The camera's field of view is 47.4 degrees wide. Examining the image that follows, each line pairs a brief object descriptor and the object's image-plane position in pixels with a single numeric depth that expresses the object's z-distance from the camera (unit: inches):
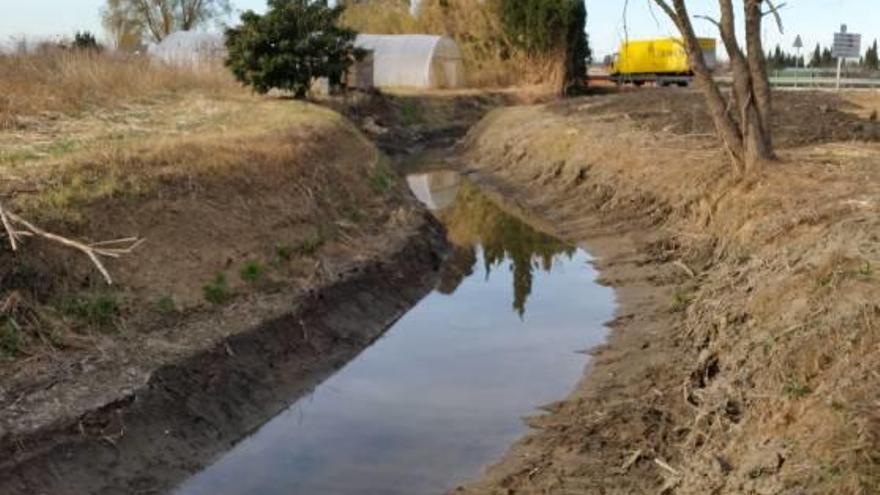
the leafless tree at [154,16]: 2679.6
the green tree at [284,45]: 1101.7
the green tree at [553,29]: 1911.9
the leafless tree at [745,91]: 602.2
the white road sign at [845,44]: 1742.1
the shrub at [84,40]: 1647.1
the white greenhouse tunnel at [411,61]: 1909.4
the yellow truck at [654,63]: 2279.8
